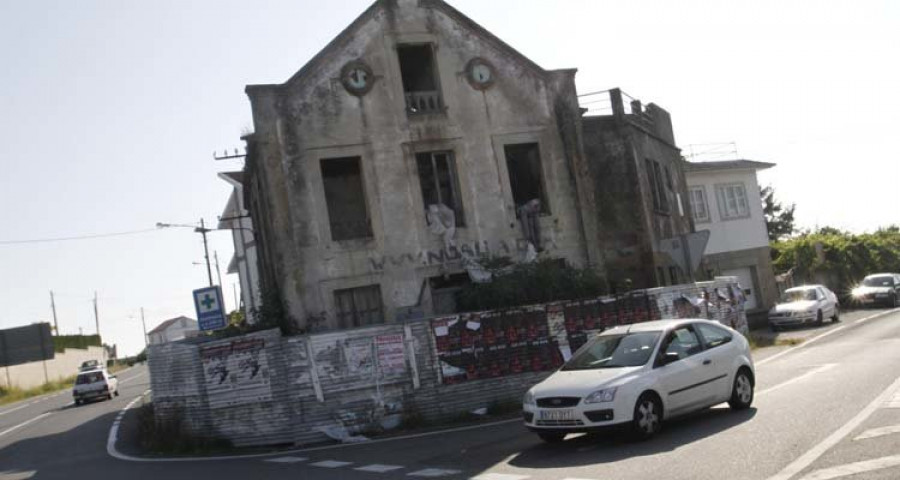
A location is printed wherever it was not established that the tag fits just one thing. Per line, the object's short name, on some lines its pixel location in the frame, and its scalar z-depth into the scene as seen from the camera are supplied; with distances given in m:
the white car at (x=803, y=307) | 31.86
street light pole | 47.83
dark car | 40.47
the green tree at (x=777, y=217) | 80.72
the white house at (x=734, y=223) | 39.62
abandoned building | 21.39
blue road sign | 22.22
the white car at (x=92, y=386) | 39.18
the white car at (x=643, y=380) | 11.20
